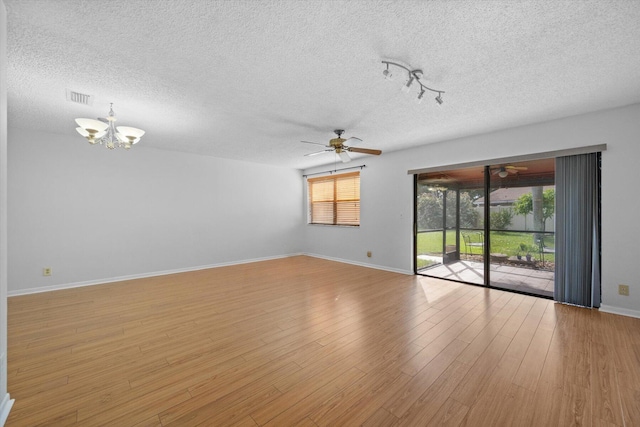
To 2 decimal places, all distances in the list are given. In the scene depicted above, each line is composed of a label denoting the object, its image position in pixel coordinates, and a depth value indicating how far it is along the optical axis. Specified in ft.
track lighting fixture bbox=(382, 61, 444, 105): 7.02
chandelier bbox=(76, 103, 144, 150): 8.91
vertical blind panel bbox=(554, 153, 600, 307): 10.46
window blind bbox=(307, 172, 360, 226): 20.47
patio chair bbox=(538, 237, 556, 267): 12.28
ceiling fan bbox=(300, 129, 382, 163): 12.13
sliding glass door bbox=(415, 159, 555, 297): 12.39
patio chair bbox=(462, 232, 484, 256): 14.03
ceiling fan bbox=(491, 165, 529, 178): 12.72
